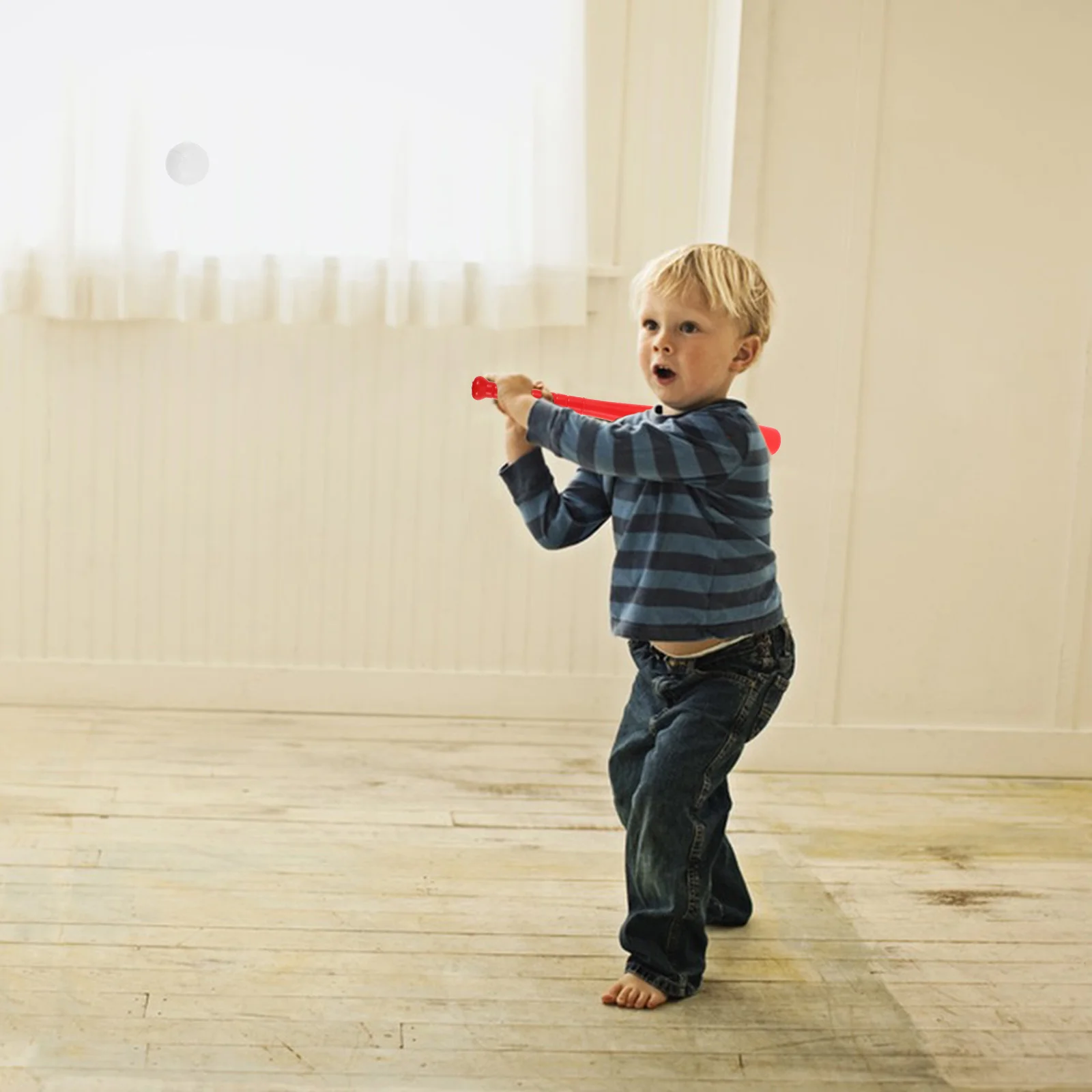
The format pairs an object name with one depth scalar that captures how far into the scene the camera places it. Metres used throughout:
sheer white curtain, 4.44
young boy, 3.26
